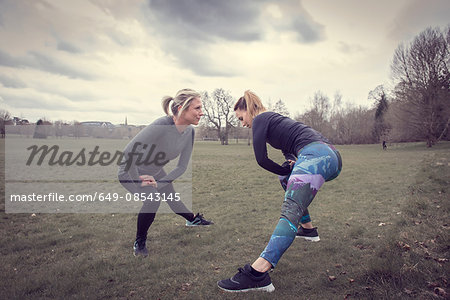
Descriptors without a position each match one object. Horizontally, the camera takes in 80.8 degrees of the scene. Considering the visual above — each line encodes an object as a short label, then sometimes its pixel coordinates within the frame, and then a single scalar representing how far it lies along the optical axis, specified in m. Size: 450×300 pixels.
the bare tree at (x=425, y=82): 34.75
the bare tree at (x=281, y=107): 62.19
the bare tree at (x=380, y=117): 60.26
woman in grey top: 3.64
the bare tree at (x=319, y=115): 59.49
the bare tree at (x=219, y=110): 65.69
